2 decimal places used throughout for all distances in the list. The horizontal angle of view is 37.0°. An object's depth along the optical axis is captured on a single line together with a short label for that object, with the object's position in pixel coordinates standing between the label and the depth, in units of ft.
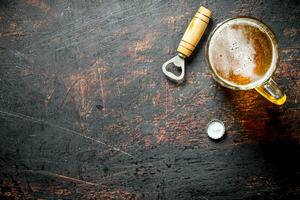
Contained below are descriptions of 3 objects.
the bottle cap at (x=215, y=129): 4.49
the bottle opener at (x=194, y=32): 4.33
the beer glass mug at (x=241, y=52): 4.25
